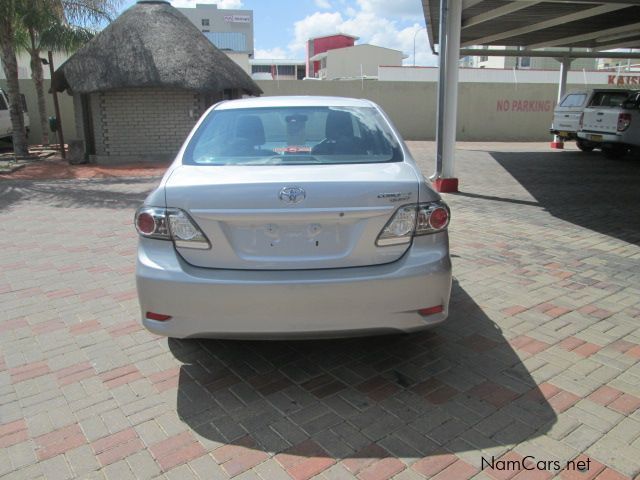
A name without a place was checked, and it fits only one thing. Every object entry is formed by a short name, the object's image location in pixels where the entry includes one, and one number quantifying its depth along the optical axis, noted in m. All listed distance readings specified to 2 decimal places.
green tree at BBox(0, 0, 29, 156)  13.41
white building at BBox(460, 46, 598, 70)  41.41
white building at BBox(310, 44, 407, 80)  48.34
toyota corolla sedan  2.94
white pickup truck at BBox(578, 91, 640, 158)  14.07
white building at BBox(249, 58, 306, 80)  63.19
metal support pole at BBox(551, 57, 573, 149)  18.78
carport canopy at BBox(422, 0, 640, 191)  9.57
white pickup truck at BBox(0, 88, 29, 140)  18.06
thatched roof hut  14.62
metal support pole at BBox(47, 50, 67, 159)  15.32
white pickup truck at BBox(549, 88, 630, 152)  15.64
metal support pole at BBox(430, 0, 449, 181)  9.34
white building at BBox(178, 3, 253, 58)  75.12
